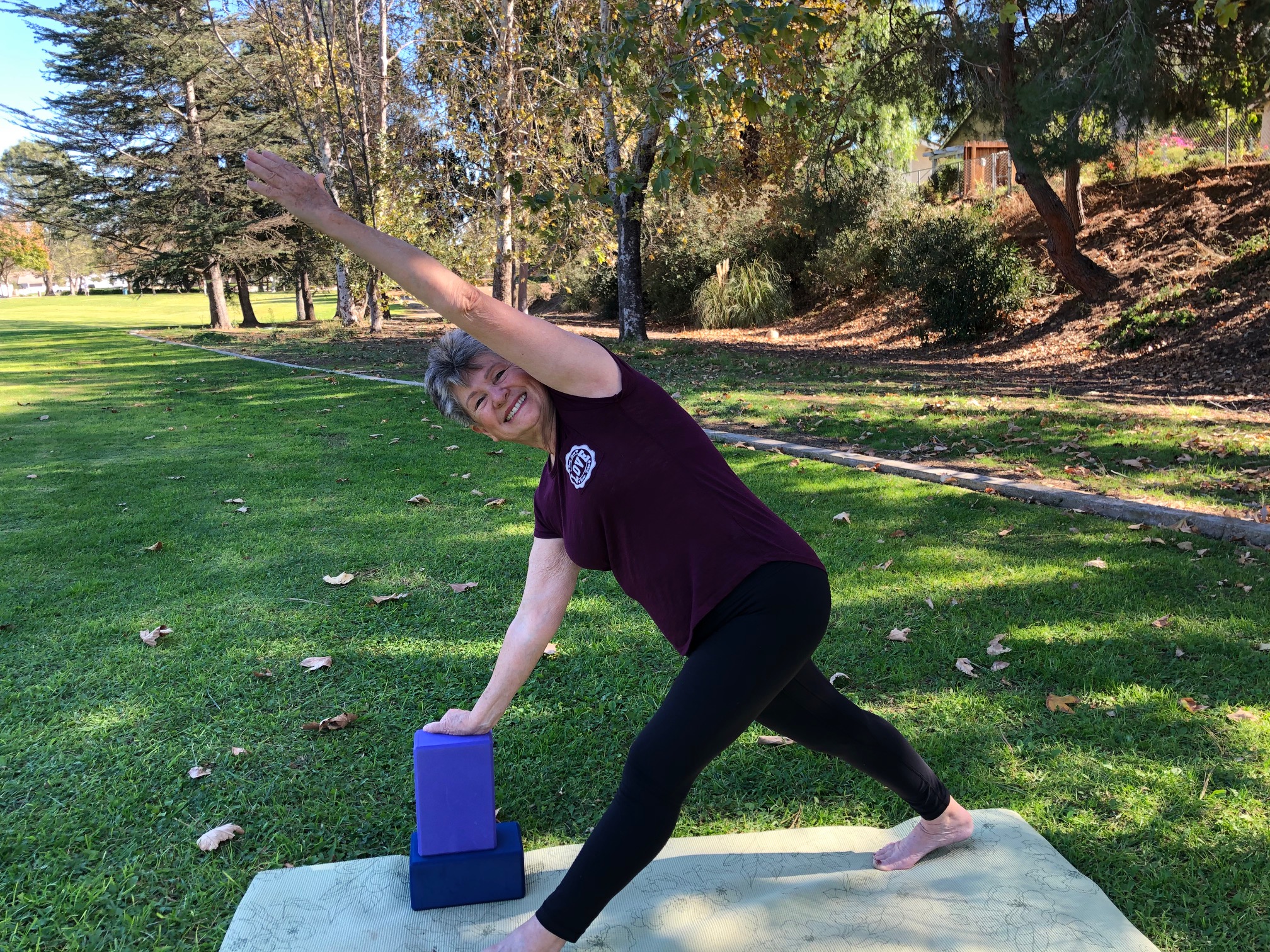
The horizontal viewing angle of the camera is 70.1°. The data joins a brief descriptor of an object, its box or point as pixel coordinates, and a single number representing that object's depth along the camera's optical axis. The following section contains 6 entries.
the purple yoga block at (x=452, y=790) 2.57
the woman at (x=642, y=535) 1.95
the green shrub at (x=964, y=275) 15.91
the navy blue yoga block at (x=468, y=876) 2.64
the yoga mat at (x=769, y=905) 2.47
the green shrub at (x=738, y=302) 22.73
